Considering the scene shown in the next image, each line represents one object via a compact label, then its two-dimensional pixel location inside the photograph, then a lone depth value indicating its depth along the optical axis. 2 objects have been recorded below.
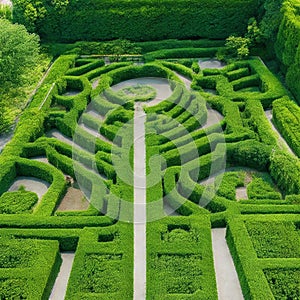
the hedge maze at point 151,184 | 23.56
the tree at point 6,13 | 46.34
